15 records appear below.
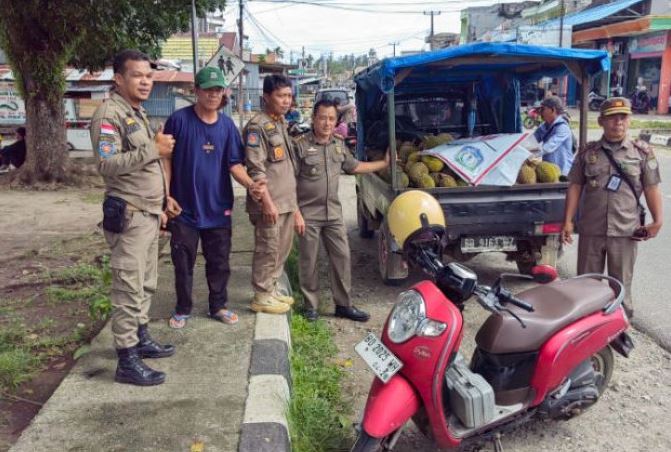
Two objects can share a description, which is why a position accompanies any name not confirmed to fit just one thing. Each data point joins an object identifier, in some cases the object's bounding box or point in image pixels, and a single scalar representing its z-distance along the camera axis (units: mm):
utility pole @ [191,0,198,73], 10573
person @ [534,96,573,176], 6262
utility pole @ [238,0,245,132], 28006
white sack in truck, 5352
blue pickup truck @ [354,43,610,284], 5152
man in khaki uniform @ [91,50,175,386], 3025
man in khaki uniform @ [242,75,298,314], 3967
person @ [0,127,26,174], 13258
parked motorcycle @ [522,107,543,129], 20898
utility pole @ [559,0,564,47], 26703
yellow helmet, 2604
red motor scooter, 2578
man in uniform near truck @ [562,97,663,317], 4012
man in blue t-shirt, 3678
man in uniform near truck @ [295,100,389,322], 4488
